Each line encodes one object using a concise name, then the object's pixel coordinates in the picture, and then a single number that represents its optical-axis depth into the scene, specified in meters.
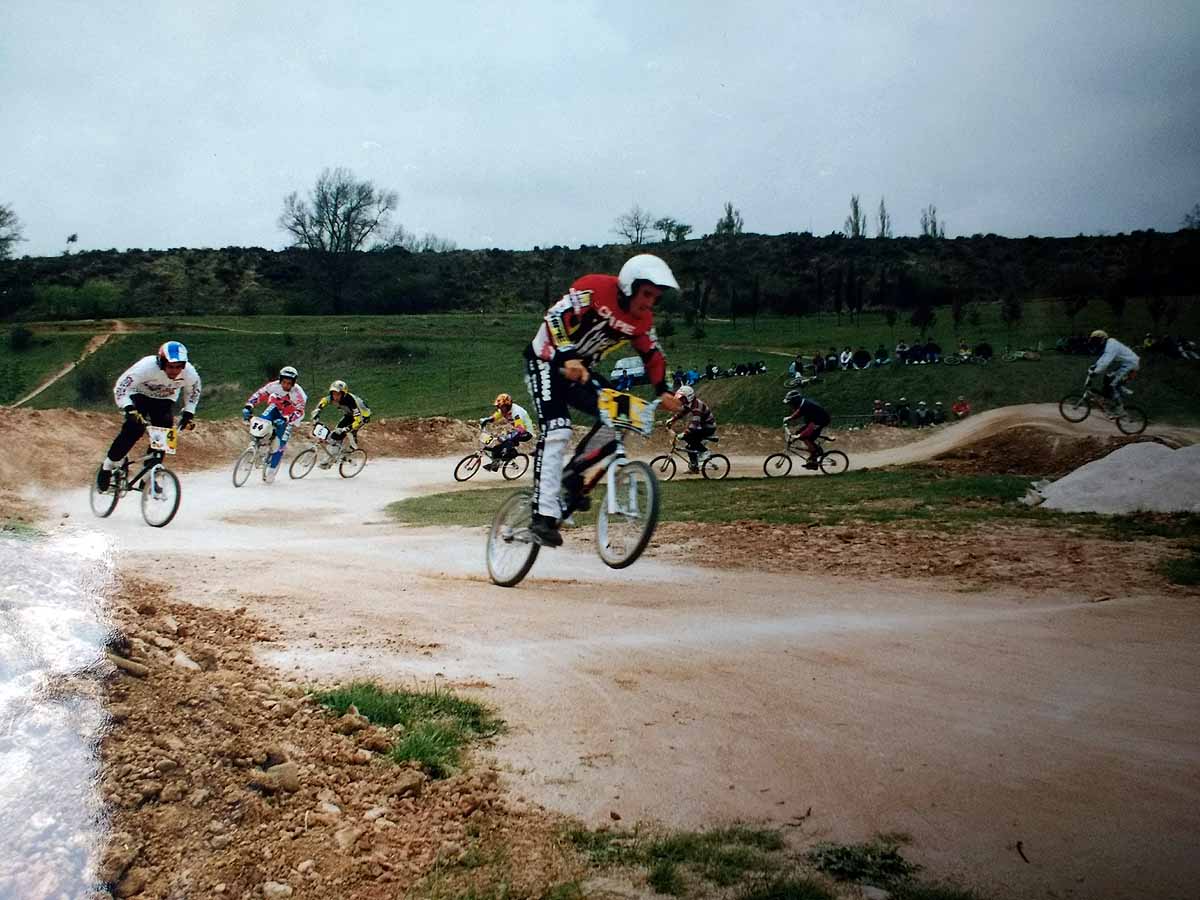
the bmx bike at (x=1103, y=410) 25.39
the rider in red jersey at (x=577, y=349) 8.05
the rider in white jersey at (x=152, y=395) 13.54
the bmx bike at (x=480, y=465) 27.53
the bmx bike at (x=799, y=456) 26.22
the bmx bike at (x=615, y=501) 8.39
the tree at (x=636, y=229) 33.56
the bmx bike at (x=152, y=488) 14.23
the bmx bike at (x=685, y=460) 26.61
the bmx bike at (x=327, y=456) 26.20
